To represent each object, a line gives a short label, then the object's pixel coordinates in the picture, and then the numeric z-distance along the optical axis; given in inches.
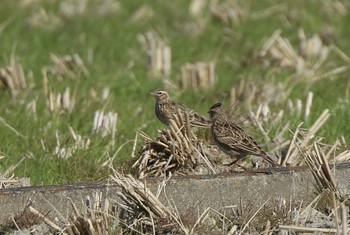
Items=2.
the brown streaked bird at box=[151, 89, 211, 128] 770.9
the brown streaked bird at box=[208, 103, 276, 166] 699.4
